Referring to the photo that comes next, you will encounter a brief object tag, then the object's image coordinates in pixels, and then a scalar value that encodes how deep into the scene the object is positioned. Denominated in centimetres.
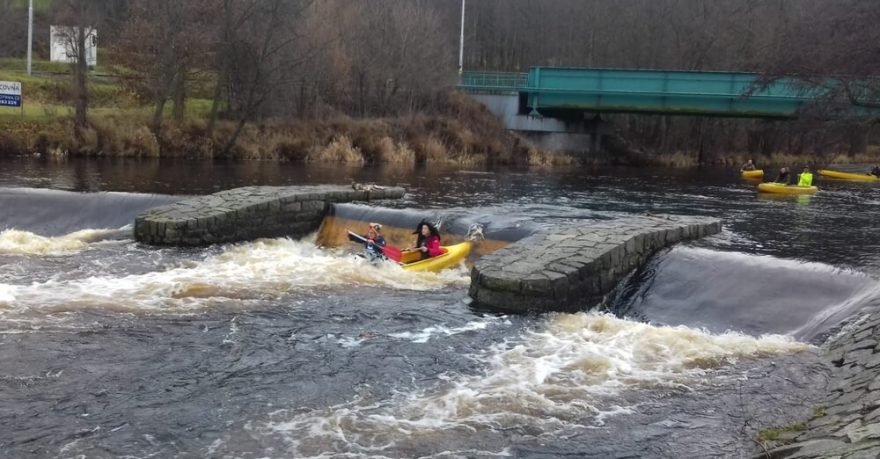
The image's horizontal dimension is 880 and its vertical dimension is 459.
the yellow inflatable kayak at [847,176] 3703
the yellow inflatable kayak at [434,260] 1400
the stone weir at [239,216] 1566
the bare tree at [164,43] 3278
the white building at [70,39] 3275
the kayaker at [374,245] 1397
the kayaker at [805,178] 2919
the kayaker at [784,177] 2956
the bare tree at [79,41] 3186
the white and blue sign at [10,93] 3172
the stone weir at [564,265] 1148
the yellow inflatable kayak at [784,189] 2831
